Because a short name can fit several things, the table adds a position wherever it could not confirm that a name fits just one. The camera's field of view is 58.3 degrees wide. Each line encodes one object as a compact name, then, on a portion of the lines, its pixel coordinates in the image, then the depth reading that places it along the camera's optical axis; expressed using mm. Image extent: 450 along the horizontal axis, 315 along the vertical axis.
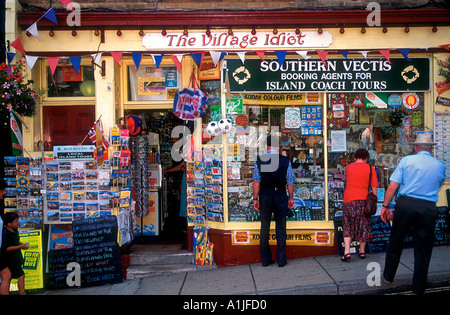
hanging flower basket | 6728
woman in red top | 6980
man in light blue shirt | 5457
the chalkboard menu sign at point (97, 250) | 6773
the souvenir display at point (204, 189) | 7637
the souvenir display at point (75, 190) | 7371
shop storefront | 7539
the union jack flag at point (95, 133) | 7246
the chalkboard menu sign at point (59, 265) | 6867
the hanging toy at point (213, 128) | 7488
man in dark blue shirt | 6949
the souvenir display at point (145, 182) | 8414
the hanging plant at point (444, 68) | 7512
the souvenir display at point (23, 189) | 7234
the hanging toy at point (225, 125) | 7480
